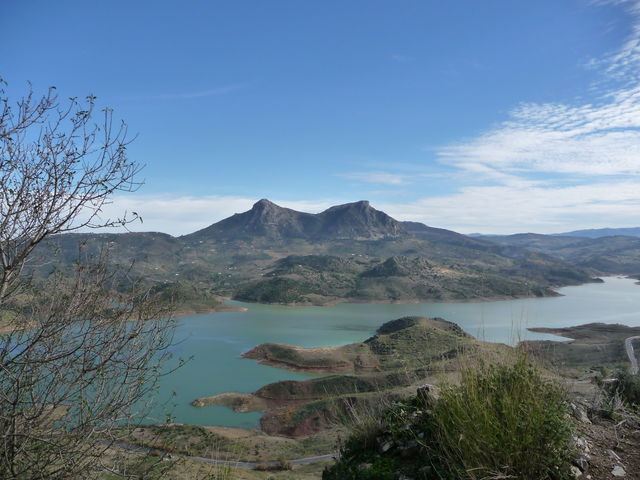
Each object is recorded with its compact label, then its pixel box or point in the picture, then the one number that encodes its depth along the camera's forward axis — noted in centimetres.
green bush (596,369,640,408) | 720
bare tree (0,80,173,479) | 432
